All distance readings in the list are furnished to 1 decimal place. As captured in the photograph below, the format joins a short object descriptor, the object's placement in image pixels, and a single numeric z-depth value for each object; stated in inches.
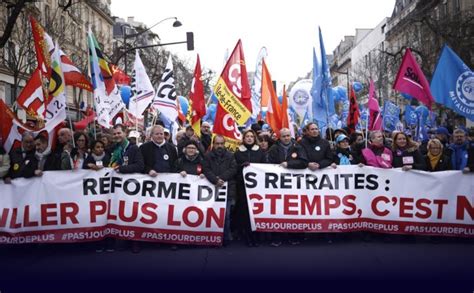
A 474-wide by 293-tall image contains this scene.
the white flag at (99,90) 331.9
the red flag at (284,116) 369.7
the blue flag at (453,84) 301.7
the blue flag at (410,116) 705.0
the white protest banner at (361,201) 275.1
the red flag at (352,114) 413.7
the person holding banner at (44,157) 280.2
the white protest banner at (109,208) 264.2
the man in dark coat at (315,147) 286.5
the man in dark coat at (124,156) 271.9
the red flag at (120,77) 545.1
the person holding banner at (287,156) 282.0
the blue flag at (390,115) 675.4
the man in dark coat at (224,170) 274.5
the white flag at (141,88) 425.1
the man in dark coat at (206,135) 404.1
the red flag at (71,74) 322.0
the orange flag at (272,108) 356.5
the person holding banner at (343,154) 304.7
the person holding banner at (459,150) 293.9
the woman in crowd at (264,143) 311.0
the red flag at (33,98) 304.7
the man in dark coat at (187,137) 352.2
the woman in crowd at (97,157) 282.4
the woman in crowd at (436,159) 290.3
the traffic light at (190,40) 829.2
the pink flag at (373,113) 366.0
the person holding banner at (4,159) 305.6
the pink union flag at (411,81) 329.1
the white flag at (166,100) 409.4
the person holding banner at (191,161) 281.1
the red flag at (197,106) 357.7
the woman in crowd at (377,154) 286.5
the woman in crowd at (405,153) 285.0
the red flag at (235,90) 311.3
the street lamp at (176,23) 891.5
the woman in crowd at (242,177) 283.1
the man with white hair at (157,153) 280.2
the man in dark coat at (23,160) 270.4
